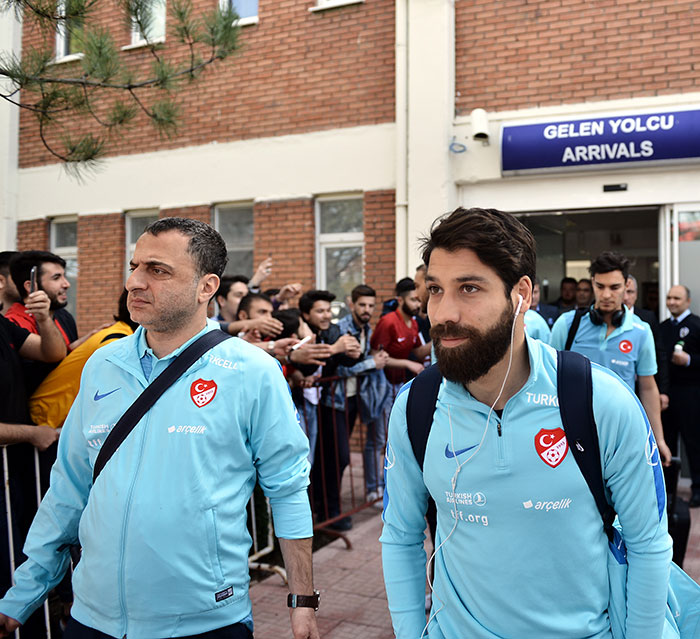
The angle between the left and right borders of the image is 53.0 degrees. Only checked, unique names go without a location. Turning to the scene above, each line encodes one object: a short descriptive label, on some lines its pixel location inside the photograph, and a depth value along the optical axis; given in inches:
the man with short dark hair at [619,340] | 197.8
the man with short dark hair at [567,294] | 376.2
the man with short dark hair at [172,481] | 85.4
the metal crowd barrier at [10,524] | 132.6
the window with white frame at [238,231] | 408.8
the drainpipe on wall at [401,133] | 348.5
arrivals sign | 295.1
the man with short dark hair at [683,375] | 282.2
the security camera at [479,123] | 327.6
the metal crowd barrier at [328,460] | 235.0
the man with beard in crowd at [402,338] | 276.5
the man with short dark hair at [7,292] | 184.9
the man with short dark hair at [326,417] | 238.4
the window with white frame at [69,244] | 457.7
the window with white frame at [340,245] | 378.0
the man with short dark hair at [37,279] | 174.1
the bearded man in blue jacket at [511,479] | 70.4
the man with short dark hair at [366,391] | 255.8
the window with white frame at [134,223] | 433.1
